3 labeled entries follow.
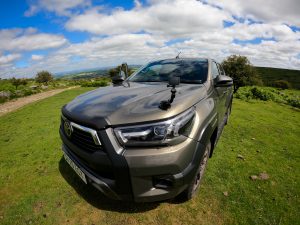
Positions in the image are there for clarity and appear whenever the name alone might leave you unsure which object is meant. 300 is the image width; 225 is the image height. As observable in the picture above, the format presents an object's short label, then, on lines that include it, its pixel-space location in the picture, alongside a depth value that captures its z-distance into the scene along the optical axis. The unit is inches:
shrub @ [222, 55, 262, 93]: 875.1
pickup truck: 77.7
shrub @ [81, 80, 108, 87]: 1029.5
